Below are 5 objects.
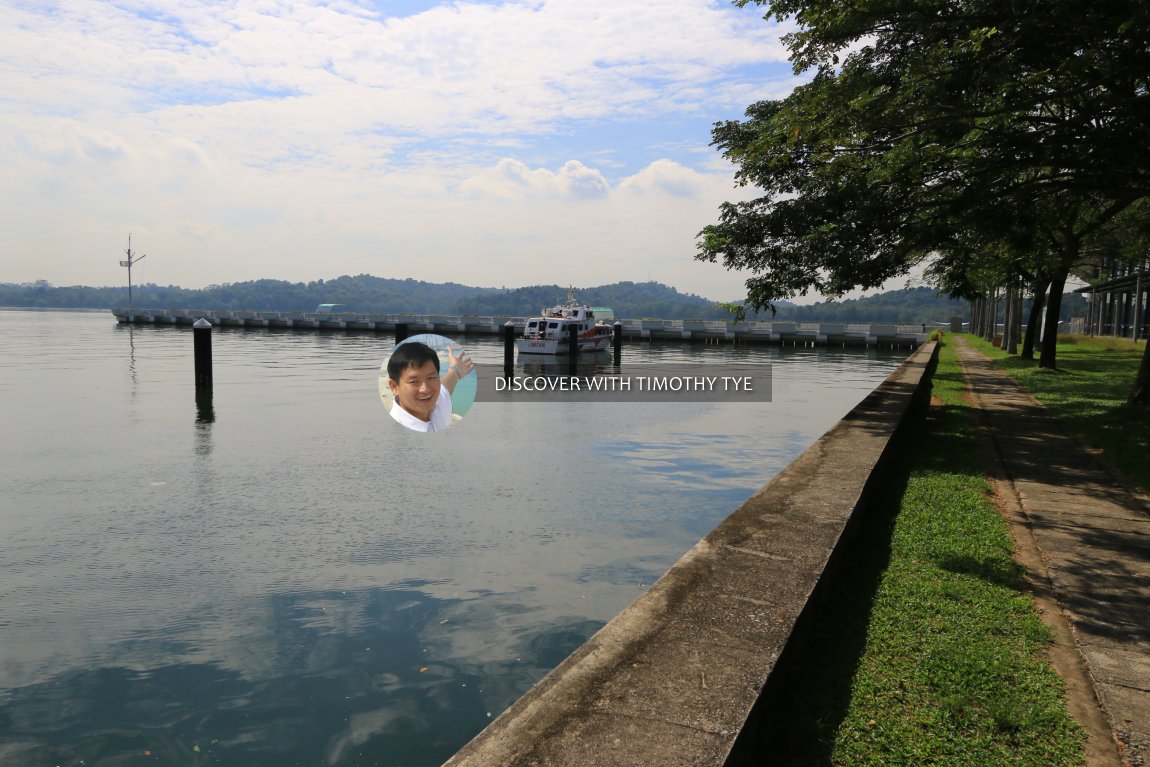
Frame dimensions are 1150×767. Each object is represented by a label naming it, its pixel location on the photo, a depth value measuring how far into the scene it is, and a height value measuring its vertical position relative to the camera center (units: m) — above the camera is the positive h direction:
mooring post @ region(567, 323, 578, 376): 40.88 -1.06
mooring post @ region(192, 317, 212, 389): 21.88 -0.95
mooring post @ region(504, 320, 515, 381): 29.40 -1.01
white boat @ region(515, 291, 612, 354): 47.28 -0.49
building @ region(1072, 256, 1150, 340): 42.94 +2.17
